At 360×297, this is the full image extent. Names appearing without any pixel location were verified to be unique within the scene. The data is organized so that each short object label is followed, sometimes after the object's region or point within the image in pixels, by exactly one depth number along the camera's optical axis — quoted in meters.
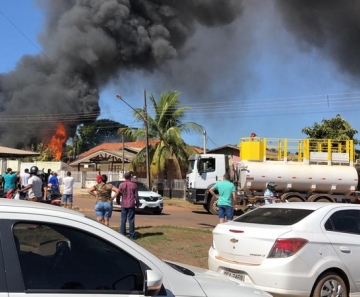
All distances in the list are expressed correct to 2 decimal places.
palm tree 32.34
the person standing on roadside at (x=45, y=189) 17.19
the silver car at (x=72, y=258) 2.59
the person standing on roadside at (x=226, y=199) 11.77
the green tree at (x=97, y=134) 77.69
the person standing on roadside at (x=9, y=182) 16.62
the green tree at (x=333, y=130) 32.42
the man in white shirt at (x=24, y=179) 17.24
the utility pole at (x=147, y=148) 29.72
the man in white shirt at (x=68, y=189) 16.75
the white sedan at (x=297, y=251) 5.61
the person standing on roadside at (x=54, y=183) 19.16
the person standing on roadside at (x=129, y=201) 11.12
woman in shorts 10.86
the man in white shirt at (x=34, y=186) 13.41
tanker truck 19.67
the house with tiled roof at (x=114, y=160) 34.29
